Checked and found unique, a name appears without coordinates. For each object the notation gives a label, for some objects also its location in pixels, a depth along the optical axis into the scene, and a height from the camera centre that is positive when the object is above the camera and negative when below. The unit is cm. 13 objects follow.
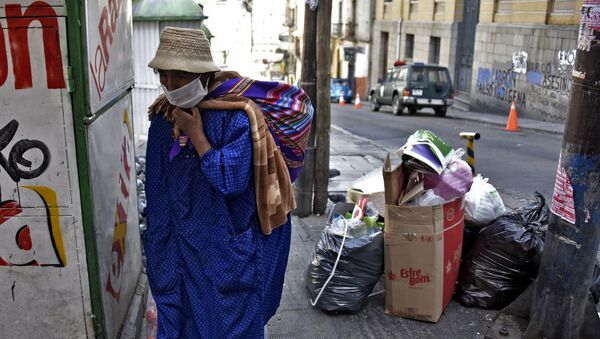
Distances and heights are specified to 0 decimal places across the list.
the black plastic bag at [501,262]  380 -149
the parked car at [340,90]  2966 -309
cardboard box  355 -138
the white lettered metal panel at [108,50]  262 -13
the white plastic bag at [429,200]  354 -101
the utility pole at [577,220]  299 -99
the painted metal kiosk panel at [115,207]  273 -96
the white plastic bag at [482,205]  407 -119
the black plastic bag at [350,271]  376 -155
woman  234 -74
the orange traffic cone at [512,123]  1575 -242
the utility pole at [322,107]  556 -78
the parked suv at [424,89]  1955 -192
